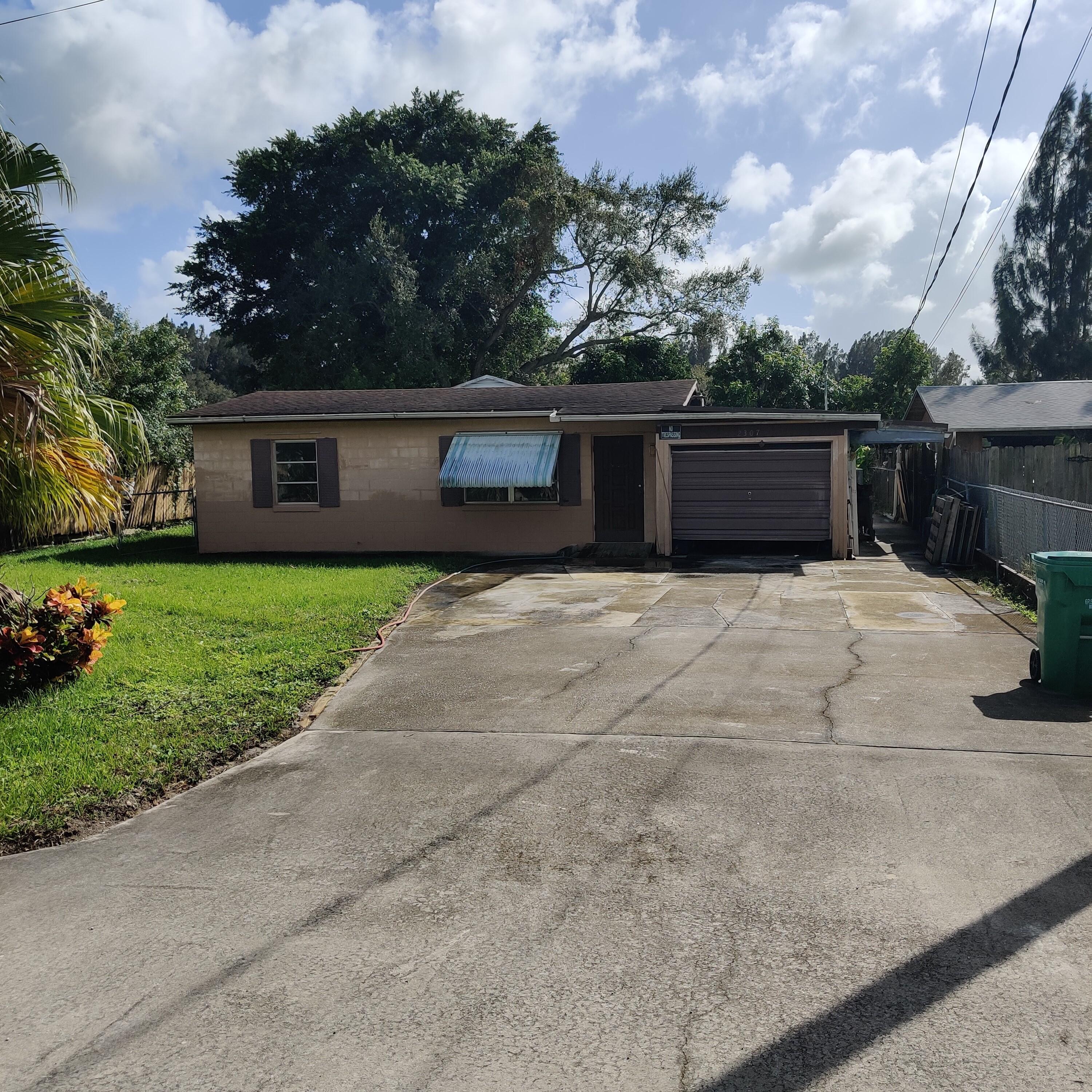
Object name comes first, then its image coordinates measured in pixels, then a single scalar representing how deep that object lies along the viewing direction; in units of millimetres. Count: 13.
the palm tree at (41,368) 6887
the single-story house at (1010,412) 23250
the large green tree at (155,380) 25266
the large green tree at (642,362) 37812
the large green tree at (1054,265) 53625
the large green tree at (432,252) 35188
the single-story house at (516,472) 16516
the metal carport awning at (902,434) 17109
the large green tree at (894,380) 35188
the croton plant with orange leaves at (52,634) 7199
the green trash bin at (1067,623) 7242
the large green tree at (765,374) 34469
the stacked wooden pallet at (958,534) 15156
